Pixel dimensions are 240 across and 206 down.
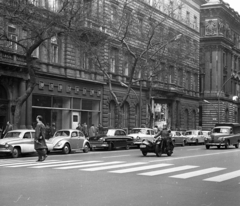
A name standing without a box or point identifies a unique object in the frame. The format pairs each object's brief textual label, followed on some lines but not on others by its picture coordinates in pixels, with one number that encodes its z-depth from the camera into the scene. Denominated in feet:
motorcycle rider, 75.77
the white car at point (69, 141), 83.41
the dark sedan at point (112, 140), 99.04
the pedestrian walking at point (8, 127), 91.81
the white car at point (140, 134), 110.52
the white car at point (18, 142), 72.28
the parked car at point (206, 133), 153.73
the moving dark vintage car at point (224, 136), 110.93
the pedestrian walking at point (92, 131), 118.93
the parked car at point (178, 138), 135.49
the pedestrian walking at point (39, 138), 60.85
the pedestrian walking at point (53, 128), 110.93
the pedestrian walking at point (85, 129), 121.12
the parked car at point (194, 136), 144.56
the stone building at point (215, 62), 235.40
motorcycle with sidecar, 75.97
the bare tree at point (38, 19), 79.97
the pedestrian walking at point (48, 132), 110.55
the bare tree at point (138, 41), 117.60
